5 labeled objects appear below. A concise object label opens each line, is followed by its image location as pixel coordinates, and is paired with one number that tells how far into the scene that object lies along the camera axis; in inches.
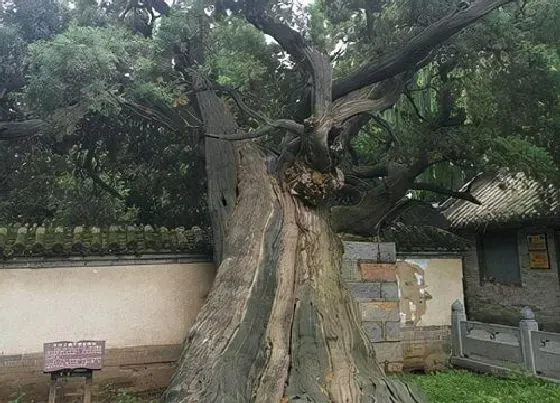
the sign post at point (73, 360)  194.5
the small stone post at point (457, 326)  305.0
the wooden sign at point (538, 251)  392.8
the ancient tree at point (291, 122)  148.5
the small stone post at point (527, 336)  258.6
